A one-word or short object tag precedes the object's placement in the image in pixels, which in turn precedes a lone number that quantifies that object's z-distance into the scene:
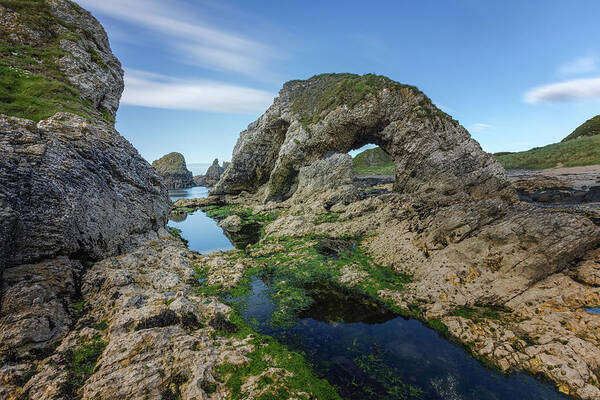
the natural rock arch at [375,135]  37.53
